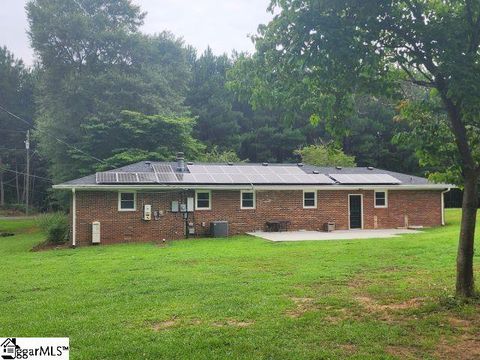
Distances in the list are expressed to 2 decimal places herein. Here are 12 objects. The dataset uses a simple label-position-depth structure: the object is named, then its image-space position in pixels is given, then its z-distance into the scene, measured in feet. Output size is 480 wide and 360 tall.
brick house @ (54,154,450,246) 58.03
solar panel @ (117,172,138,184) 57.94
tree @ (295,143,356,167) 99.19
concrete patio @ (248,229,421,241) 54.70
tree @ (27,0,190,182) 96.32
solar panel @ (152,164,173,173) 65.05
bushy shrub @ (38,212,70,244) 58.49
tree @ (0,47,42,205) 147.13
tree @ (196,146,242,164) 102.58
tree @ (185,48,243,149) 130.31
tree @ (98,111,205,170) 92.68
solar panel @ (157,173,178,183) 60.81
